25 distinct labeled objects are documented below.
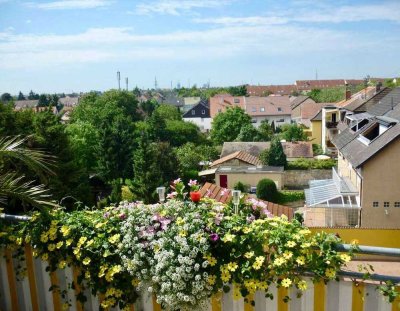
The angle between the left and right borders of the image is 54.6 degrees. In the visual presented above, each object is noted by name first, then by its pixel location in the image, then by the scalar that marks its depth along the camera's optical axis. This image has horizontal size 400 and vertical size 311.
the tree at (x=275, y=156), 32.41
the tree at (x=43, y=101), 94.47
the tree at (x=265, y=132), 46.69
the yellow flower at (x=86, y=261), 3.13
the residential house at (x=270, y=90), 114.53
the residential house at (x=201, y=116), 70.38
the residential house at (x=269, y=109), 60.69
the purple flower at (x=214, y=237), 2.86
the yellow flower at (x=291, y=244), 2.66
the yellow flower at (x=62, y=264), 3.35
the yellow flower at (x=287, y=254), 2.65
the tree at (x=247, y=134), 45.06
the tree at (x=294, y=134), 45.89
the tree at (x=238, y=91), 101.50
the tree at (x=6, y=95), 107.06
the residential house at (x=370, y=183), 16.53
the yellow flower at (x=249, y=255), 2.76
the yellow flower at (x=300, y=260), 2.62
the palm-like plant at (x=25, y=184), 3.87
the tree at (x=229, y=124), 46.94
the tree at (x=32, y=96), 141.82
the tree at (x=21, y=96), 137.62
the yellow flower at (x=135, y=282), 3.14
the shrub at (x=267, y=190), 26.12
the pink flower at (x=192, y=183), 3.36
